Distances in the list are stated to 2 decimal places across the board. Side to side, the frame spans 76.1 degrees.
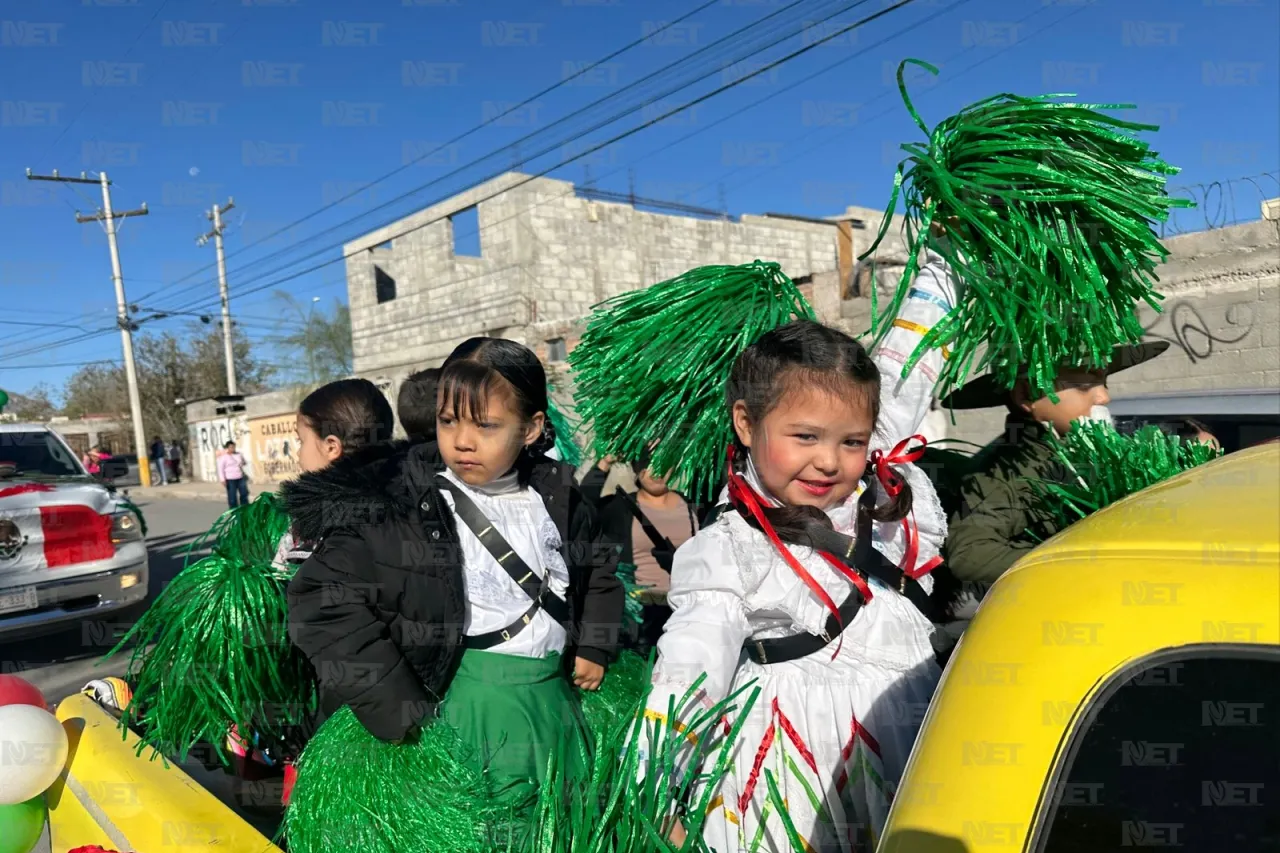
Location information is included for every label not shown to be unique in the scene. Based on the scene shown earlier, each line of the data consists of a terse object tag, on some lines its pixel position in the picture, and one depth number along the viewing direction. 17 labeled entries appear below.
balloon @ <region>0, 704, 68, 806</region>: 1.84
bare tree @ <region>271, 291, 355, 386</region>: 25.66
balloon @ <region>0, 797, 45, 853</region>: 1.90
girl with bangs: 1.62
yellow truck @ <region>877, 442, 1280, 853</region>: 0.80
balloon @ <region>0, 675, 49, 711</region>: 1.95
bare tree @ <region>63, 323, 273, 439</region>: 32.97
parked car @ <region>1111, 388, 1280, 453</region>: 3.05
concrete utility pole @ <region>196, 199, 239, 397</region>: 26.28
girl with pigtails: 1.30
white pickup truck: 5.25
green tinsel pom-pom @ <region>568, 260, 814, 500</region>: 1.83
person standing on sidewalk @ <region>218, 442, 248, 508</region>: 13.69
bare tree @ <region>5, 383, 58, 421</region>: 47.34
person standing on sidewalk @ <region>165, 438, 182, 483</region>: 27.61
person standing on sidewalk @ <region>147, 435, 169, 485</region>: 25.84
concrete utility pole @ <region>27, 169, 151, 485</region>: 24.14
